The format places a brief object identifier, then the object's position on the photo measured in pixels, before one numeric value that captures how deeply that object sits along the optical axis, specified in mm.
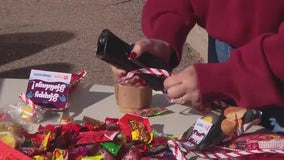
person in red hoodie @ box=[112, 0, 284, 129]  1115
